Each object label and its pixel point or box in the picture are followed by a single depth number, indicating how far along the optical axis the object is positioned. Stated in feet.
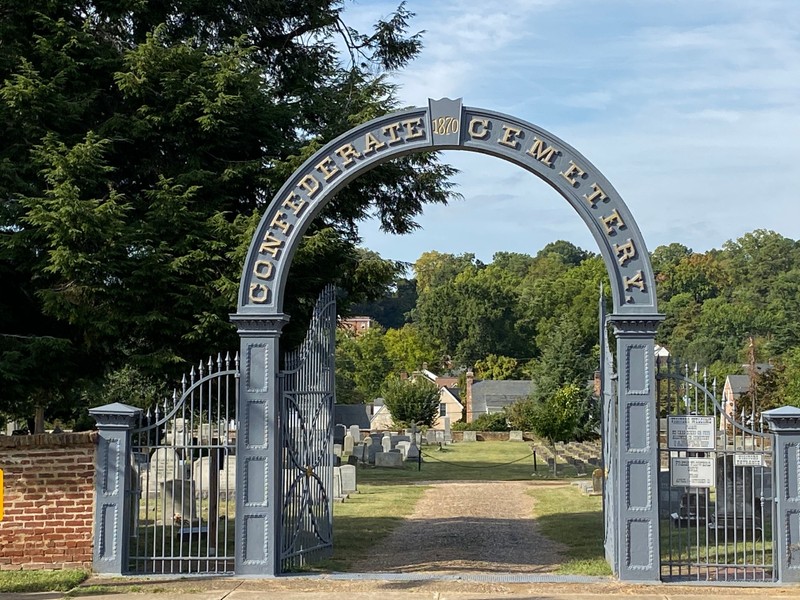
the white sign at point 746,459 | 38.04
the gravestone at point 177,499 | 56.39
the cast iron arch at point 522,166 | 35.88
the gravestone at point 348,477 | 78.02
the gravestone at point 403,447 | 130.56
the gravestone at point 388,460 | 119.96
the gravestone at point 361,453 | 125.18
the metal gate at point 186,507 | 36.50
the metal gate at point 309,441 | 38.48
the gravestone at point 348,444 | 133.69
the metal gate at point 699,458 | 35.35
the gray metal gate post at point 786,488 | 35.01
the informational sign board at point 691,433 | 35.90
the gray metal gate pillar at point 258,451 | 36.32
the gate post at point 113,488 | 36.35
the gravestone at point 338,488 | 74.79
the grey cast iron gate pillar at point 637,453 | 35.47
